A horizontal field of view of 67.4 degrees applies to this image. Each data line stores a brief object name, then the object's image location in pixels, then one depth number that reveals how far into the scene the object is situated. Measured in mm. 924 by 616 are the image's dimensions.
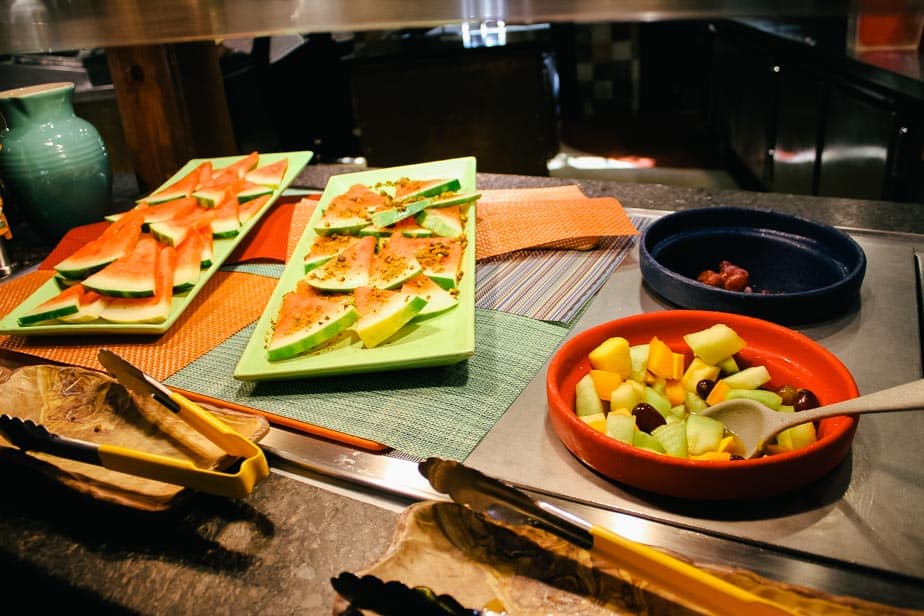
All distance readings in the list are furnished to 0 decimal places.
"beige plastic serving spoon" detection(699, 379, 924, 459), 662
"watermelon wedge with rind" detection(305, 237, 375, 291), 1165
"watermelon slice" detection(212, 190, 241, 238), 1453
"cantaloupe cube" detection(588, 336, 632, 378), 909
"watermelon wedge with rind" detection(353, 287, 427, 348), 1018
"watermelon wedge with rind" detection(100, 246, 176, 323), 1188
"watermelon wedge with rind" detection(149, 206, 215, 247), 1414
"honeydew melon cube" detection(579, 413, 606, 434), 819
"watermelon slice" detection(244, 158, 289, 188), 1670
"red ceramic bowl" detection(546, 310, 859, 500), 722
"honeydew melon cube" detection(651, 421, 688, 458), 777
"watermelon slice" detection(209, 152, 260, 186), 1688
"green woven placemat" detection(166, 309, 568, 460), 900
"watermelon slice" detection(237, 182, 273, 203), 1604
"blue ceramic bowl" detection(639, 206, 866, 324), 1047
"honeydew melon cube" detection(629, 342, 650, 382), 917
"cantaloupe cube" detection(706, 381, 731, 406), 856
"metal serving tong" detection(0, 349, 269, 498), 725
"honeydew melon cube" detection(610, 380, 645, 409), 848
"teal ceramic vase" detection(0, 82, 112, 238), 1554
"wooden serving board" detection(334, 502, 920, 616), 633
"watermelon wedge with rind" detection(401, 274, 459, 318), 1094
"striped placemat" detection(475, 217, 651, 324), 1185
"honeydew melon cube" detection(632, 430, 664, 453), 787
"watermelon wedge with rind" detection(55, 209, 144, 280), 1321
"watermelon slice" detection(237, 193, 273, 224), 1526
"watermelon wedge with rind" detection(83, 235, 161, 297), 1221
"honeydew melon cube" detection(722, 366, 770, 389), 879
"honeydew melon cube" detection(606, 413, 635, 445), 794
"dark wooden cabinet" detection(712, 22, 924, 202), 2389
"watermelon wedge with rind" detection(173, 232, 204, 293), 1288
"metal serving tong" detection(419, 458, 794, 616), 568
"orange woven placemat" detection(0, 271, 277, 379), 1147
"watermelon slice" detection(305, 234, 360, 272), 1282
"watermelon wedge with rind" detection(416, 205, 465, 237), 1326
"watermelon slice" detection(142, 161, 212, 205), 1645
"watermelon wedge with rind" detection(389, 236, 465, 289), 1159
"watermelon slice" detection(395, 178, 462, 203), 1459
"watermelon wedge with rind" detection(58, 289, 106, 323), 1207
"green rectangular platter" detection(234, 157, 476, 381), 991
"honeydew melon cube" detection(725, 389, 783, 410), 825
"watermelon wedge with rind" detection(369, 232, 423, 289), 1157
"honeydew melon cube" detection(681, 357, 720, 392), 899
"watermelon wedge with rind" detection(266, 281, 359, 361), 1026
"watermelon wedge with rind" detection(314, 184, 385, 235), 1388
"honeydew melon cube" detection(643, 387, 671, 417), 862
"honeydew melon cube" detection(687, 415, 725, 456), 776
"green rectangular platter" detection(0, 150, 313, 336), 1174
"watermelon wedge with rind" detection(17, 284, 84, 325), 1194
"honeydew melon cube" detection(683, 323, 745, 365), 916
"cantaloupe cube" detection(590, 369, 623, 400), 879
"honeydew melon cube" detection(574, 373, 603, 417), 855
